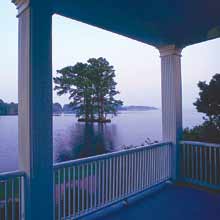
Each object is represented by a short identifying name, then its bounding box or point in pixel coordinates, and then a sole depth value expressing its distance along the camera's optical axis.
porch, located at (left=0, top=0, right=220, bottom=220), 2.03
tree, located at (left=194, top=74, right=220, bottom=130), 4.41
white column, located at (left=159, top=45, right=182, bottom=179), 4.04
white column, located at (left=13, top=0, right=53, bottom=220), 2.01
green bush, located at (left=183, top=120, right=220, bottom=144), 4.12
